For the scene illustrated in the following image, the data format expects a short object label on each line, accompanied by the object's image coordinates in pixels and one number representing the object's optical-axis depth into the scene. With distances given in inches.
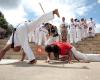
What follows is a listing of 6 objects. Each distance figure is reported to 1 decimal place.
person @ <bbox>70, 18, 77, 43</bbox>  233.8
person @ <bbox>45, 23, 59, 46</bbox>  154.1
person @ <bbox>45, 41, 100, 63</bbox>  138.4
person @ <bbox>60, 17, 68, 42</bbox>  208.5
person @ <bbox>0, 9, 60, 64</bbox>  125.7
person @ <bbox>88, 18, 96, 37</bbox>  259.0
